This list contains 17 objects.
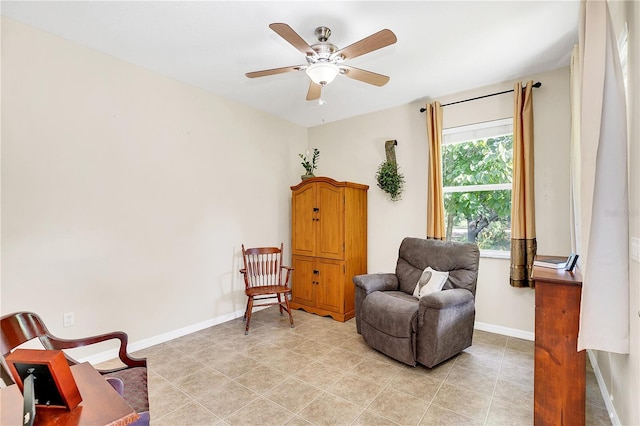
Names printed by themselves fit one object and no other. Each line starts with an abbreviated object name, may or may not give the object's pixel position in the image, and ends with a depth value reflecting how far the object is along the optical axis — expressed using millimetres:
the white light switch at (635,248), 1360
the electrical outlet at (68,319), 2484
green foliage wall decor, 3906
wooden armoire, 3742
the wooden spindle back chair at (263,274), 3393
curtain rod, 3014
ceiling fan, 1941
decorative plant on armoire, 4330
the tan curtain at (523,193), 2998
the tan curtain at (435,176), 3525
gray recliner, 2432
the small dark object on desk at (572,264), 1936
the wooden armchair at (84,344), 1263
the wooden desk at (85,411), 770
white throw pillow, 2834
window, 3355
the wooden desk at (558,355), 1618
